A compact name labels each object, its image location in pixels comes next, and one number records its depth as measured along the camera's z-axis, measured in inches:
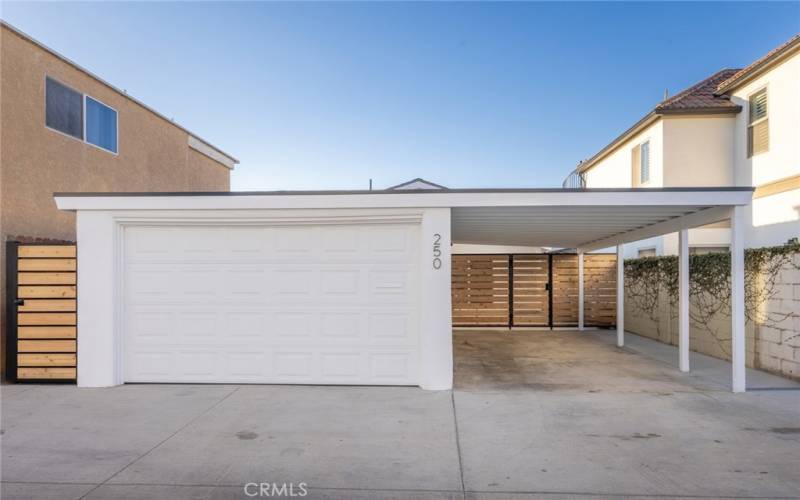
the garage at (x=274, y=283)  235.9
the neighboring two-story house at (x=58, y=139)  261.1
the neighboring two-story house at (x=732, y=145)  387.5
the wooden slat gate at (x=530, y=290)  470.3
